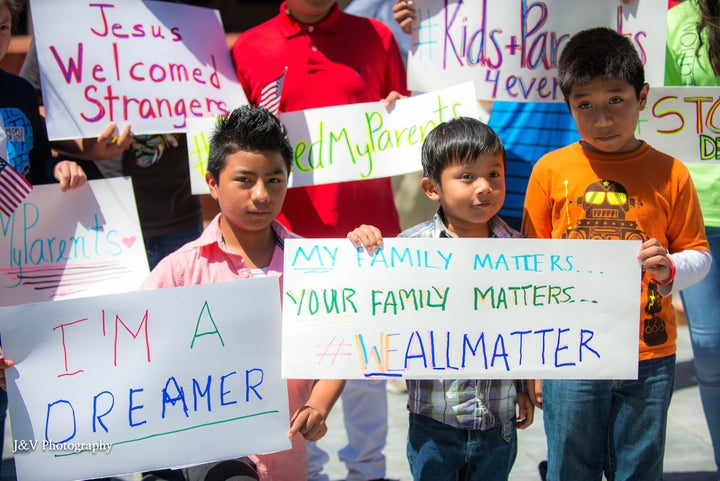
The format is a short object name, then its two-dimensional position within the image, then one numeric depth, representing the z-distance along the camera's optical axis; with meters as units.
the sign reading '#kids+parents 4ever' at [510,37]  3.00
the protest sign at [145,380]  2.22
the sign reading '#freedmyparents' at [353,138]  2.97
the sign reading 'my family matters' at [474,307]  2.30
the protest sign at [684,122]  2.86
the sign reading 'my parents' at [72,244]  2.67
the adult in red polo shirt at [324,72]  3.01
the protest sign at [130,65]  2.89
